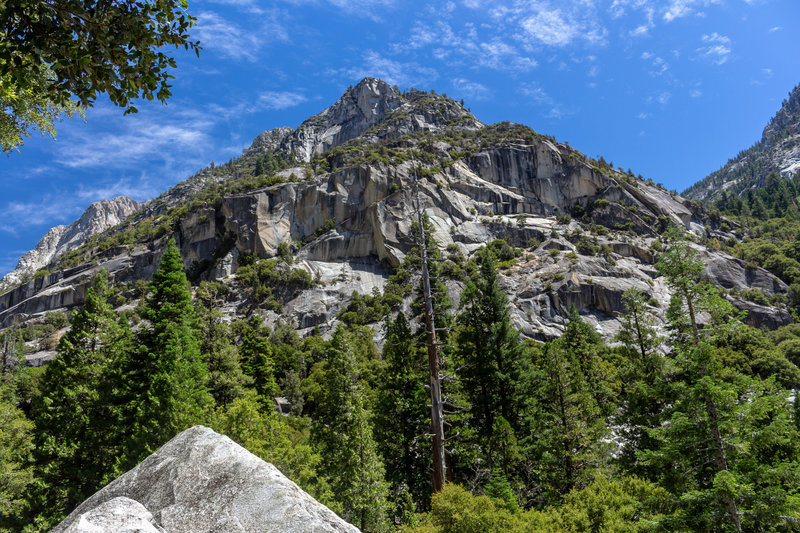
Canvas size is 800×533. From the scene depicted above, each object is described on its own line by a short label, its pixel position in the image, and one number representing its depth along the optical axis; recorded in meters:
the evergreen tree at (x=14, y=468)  18.20
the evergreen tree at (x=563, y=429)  18.88
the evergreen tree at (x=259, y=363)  28.39
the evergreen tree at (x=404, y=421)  19.38
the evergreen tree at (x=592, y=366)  24.27
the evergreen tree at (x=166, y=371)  17.05
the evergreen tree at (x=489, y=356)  21.46
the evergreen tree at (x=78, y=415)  19.61
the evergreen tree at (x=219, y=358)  22.16
